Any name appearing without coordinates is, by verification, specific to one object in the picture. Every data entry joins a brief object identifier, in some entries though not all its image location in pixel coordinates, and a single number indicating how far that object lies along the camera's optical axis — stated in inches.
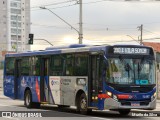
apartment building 6023.6
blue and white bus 722.2
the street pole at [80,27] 1482.5
